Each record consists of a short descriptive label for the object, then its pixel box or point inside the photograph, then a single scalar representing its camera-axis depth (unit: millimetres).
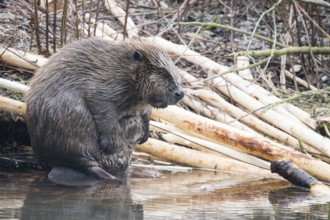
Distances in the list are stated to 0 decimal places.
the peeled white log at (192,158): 11734
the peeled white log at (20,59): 12992
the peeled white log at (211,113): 12578
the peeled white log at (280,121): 11875
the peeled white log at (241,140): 11234
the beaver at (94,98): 10953
